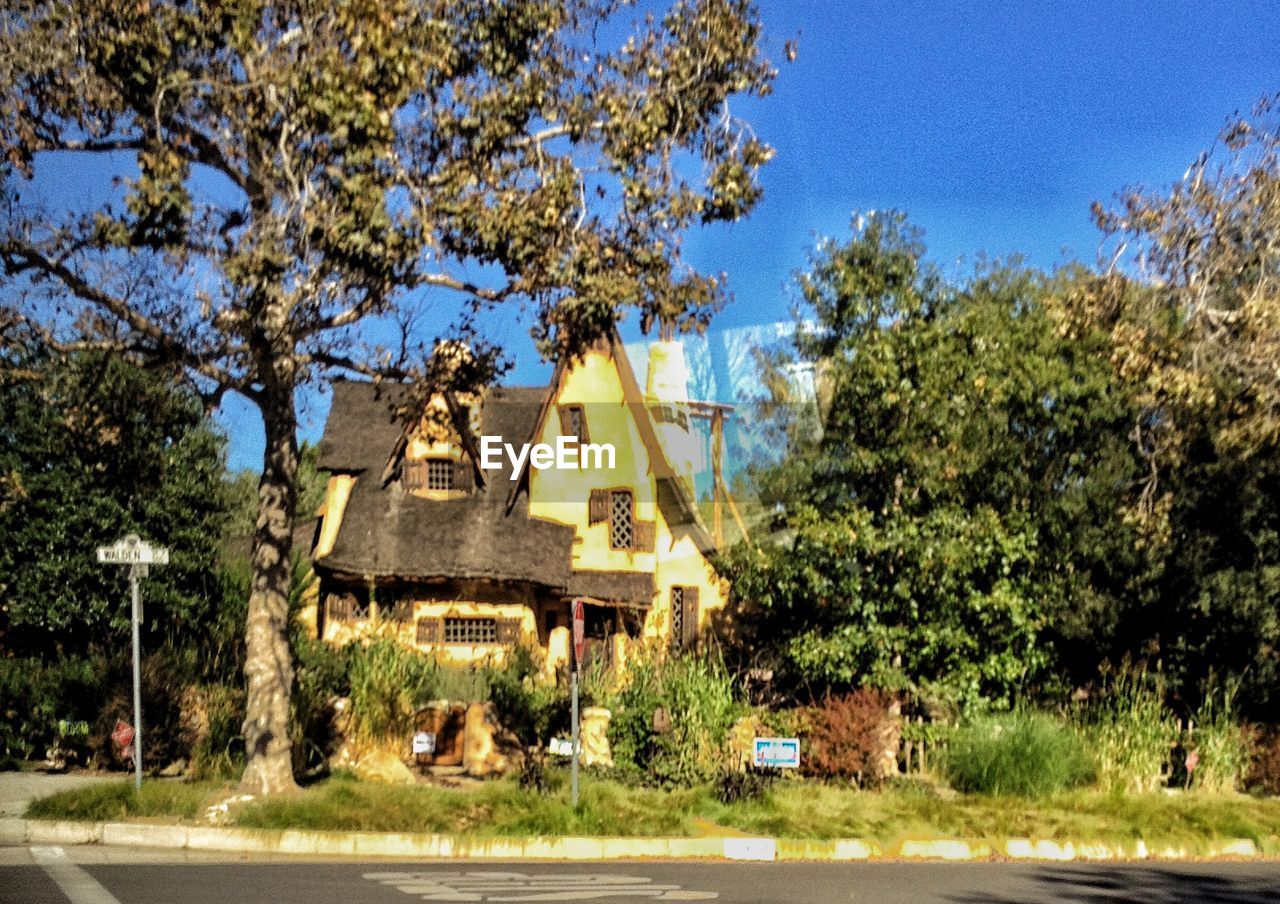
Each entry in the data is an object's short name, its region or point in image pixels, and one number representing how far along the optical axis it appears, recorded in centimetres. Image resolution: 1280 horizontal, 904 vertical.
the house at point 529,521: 3628
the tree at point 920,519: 2125
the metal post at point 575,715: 1581
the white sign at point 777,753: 1797
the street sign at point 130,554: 1671
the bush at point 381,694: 1967
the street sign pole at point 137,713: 1630
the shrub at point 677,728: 1838
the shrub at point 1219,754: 1994
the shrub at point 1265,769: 2006
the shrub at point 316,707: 1894
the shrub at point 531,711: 2031
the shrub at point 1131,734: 1941
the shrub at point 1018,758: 1866
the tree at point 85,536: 2728
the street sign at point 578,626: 1636
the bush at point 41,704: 2102
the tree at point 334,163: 1521
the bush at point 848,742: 1886
